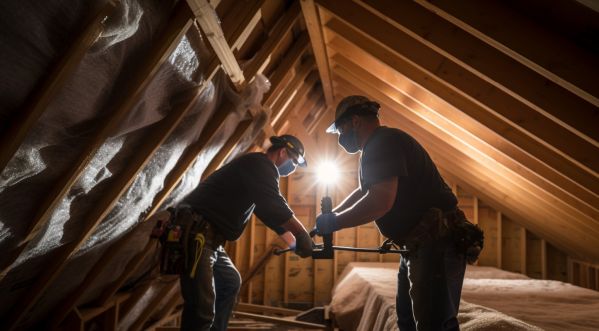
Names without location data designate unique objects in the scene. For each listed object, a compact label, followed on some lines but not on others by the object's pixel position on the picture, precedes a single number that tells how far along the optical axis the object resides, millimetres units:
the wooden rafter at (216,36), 1419
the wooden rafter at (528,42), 1552
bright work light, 3856
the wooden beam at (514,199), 3934
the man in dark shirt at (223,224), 1925
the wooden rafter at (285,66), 3031
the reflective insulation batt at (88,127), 1025
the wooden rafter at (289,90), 3504
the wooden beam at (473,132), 2803
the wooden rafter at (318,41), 2562
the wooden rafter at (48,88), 1040
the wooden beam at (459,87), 2252
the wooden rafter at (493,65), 1862
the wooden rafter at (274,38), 2336
